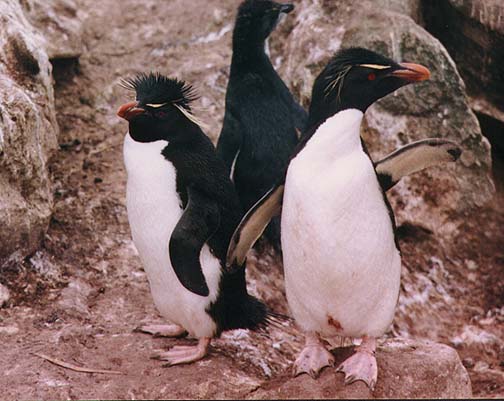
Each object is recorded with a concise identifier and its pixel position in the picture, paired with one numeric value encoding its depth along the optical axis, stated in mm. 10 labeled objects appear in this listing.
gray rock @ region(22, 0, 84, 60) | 10781
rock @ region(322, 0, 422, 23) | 11164
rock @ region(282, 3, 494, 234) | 10445
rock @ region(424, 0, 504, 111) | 10930
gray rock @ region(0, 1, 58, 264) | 8242
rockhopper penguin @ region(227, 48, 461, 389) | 6141
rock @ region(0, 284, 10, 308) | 7890
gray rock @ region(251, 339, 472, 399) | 6098
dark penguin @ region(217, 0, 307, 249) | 9156
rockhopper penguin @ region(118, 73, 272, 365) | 6508
